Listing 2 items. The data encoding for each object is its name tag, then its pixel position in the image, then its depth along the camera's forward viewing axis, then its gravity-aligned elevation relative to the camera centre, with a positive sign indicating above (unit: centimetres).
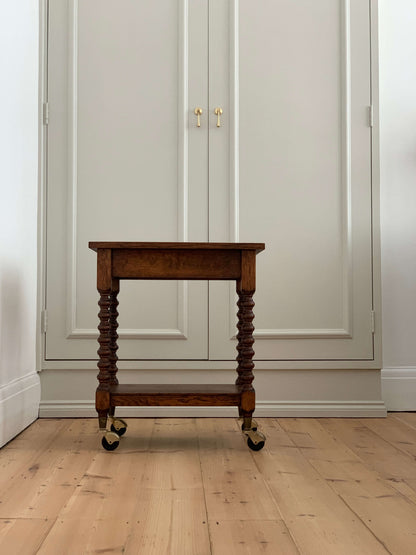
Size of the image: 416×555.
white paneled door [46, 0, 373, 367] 264 +48
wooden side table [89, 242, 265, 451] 207 +0
